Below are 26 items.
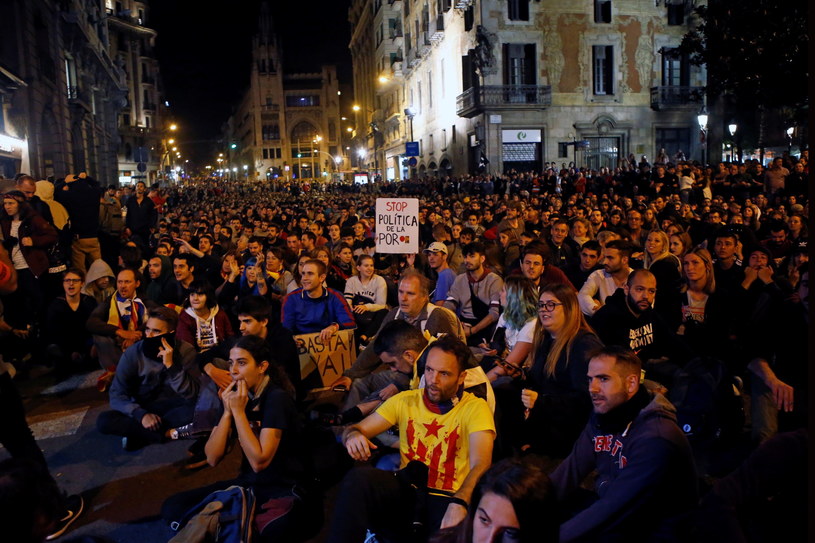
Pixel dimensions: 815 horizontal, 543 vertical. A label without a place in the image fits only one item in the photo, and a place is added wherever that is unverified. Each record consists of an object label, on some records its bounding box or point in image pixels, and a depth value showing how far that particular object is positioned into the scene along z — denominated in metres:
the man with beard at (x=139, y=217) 14.80
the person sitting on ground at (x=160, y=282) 8.95
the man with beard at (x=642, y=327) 5.61
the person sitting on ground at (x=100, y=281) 8.91
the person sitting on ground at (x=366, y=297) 8.35
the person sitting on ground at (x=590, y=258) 8.35
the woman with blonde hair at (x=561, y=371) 4.82
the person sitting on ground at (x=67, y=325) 8.38
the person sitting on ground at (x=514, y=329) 5.84
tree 18.34
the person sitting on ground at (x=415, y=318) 6.12
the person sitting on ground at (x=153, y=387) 5.88
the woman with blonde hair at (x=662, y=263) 7.63
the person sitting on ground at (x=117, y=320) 7.65
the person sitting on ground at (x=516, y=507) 2.52
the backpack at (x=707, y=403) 5.34
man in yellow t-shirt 3.61
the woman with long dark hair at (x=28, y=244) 8.72
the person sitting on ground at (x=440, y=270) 8.66
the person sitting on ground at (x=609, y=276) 7.29
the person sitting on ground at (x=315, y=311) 7.31
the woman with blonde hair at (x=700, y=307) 6.11
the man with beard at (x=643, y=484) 3.21
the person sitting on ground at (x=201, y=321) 6.91
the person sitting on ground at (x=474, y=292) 7.98
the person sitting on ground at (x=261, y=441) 4.16
